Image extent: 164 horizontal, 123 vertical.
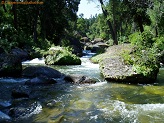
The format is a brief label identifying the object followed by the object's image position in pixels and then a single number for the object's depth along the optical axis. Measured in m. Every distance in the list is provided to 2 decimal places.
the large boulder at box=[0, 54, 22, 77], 8.81
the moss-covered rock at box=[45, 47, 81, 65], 12.55
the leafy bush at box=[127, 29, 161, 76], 7.64
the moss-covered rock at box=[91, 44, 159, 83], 7.57
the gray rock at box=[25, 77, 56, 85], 7.52
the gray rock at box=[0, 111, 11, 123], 4.34
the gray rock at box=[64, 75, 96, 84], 7.75
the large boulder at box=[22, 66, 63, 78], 8.79
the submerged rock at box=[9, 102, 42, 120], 4.59
